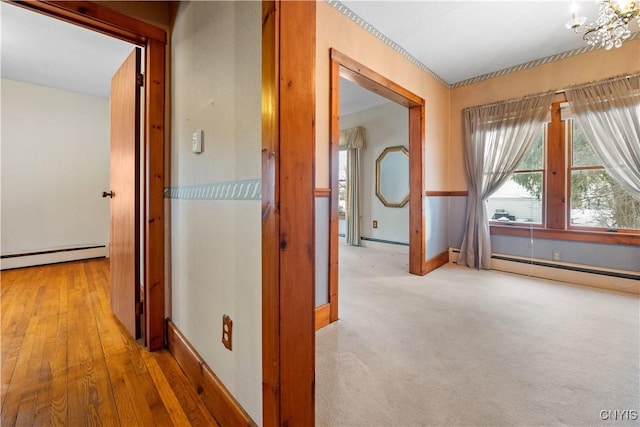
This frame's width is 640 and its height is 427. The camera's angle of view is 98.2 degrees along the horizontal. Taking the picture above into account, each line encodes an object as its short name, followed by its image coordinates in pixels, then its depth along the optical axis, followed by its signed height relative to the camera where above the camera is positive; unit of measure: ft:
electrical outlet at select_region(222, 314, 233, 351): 3.51 -1.51
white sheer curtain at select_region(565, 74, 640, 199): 8.00 +2.75
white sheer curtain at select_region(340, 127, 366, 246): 16.02 +1.94
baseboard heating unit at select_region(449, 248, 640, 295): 8.52 -2.02
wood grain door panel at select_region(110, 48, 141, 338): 5.55 +0.45
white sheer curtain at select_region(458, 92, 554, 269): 9.82 +2.46
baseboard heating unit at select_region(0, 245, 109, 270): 10.68 -1.78
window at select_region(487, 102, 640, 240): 8.74 +0.85
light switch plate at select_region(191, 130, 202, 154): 4.20 +1.11
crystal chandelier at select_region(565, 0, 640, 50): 5.37 +4.00
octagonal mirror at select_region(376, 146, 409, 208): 14.32 +2.00
